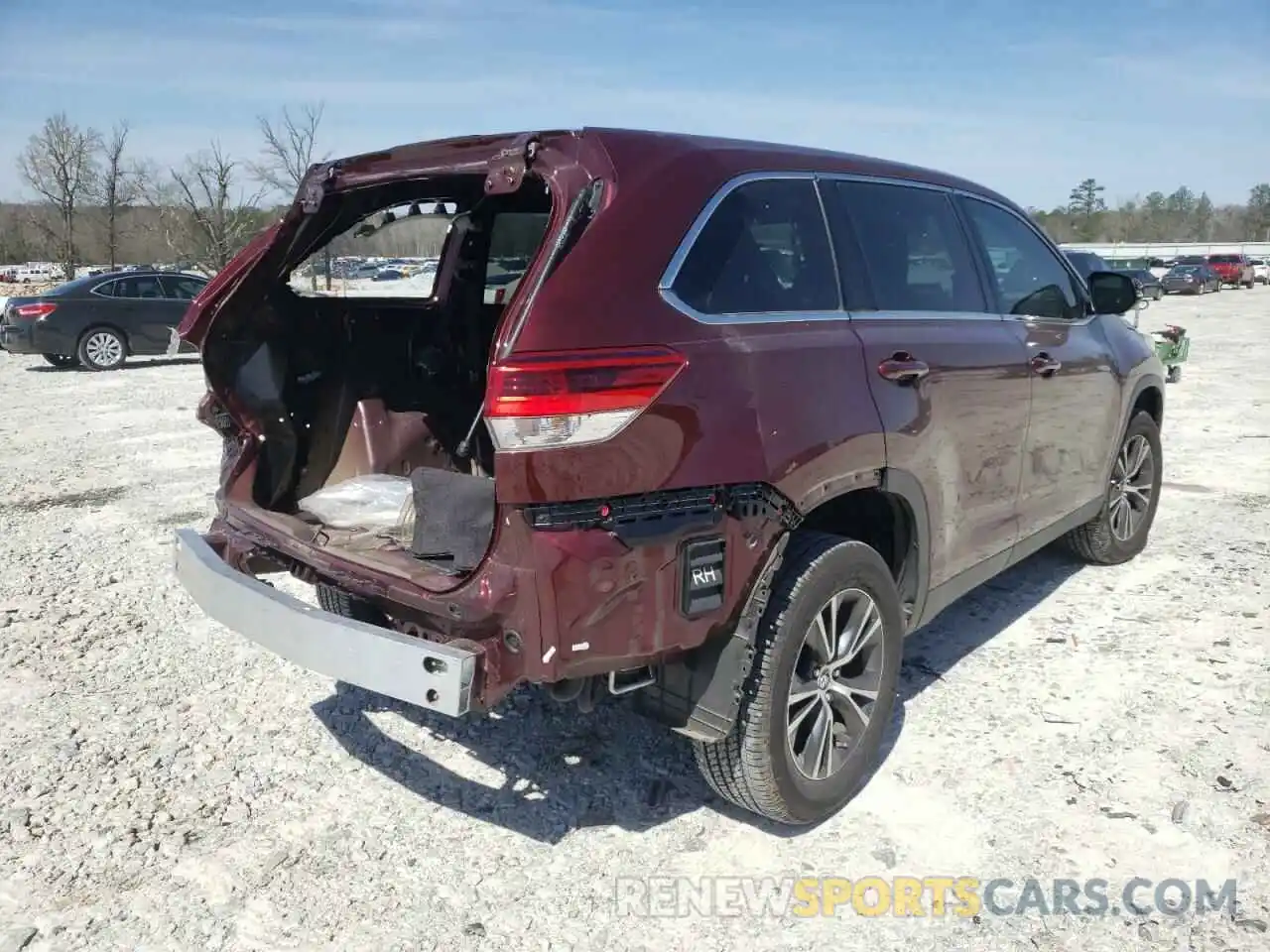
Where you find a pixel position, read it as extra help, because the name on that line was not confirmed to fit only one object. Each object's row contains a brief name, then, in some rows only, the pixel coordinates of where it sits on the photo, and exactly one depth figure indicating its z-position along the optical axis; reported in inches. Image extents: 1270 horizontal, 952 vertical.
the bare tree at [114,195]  1722.4
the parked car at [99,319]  575.2
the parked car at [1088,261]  774.2
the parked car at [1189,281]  1628.9
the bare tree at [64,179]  1691.7
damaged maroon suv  94.6
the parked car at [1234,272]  1840.6
